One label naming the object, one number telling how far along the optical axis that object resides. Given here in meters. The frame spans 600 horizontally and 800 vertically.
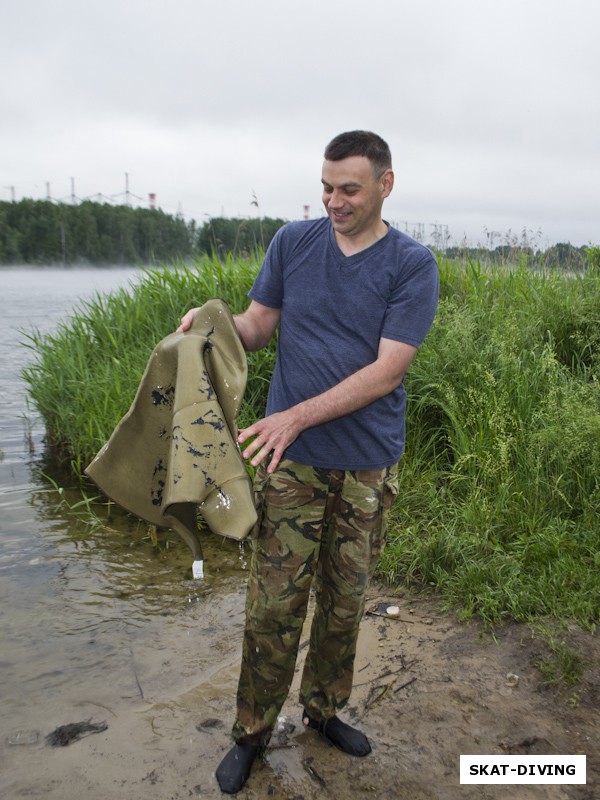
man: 2.38
